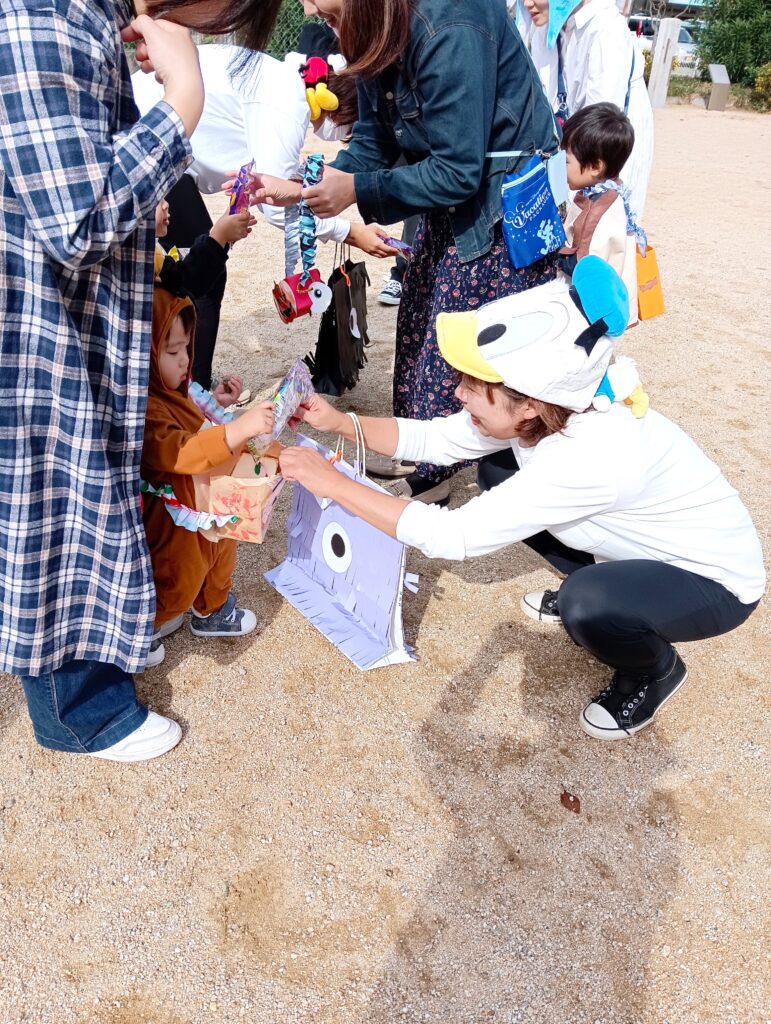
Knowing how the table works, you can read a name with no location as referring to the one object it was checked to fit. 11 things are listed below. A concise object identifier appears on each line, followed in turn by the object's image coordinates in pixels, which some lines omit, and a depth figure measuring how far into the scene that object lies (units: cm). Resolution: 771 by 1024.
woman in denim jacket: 193
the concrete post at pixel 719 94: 1530
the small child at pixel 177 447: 175
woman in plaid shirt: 120
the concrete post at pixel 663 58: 1428
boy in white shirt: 314
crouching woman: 162
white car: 1633
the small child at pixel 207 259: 226
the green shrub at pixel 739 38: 1686
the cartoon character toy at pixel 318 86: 210
